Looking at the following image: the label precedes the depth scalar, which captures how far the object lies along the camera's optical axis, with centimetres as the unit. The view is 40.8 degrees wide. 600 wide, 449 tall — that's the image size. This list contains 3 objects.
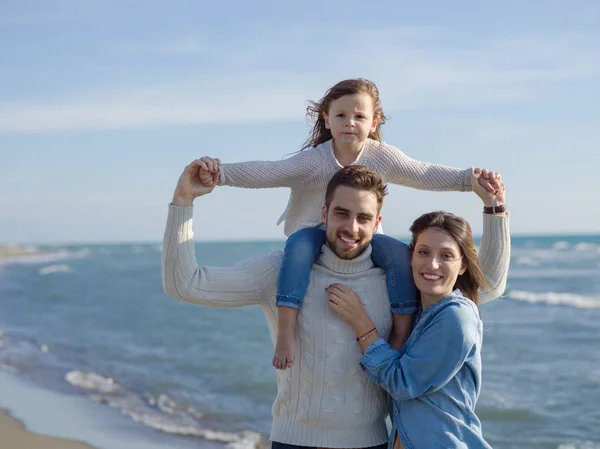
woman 287
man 312
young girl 317
